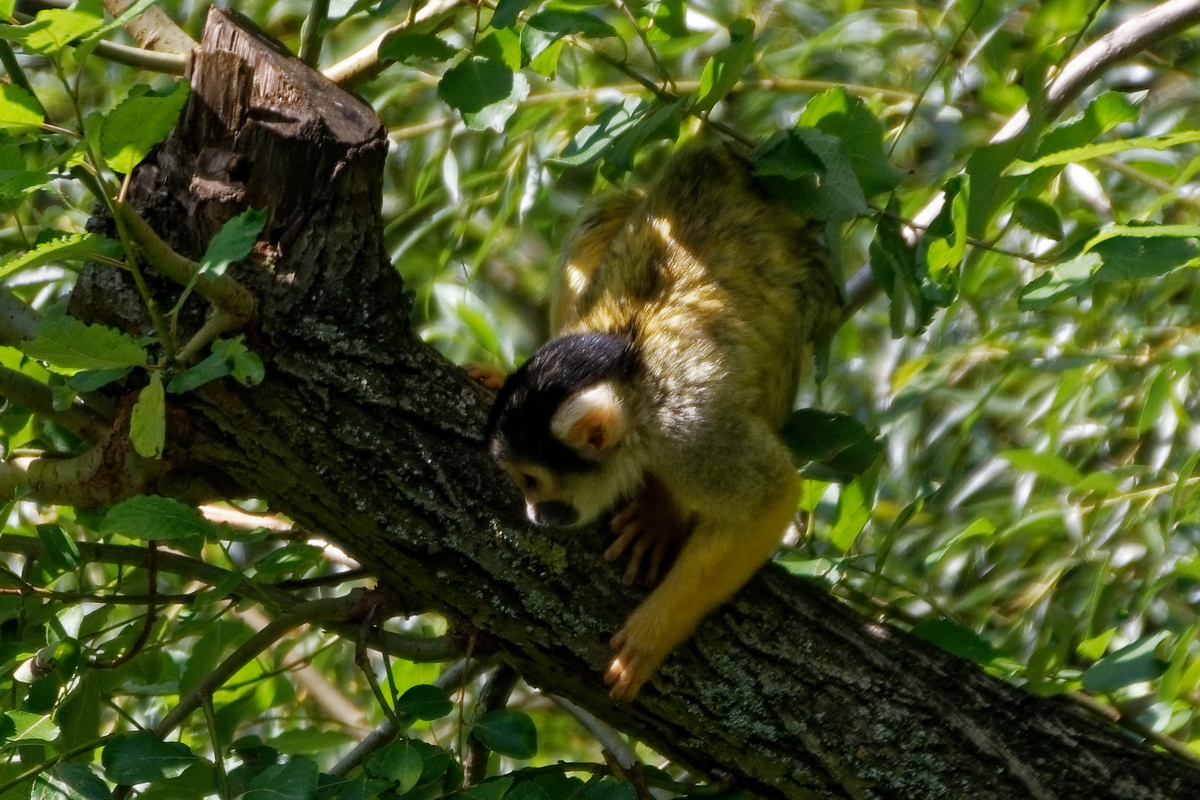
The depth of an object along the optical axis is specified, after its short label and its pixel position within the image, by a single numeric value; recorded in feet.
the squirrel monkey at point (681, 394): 17.12
